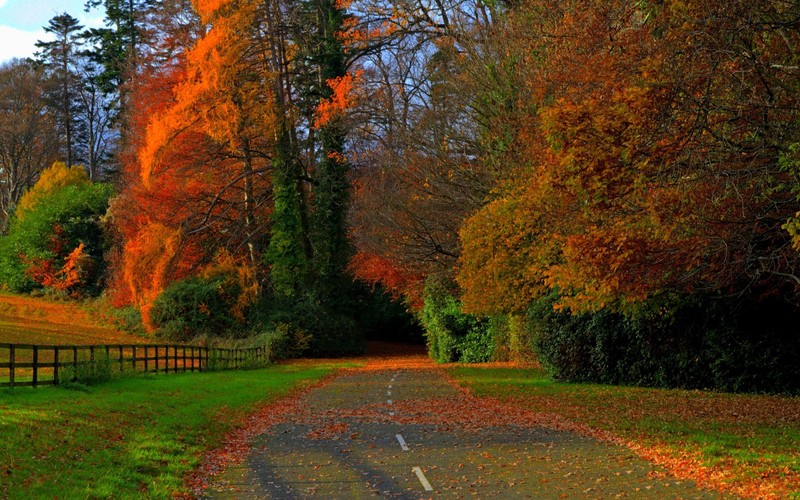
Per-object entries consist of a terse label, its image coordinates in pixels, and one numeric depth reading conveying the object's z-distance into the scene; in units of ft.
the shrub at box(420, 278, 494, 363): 141.08
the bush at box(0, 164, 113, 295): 204.64
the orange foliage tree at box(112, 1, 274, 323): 147.54
